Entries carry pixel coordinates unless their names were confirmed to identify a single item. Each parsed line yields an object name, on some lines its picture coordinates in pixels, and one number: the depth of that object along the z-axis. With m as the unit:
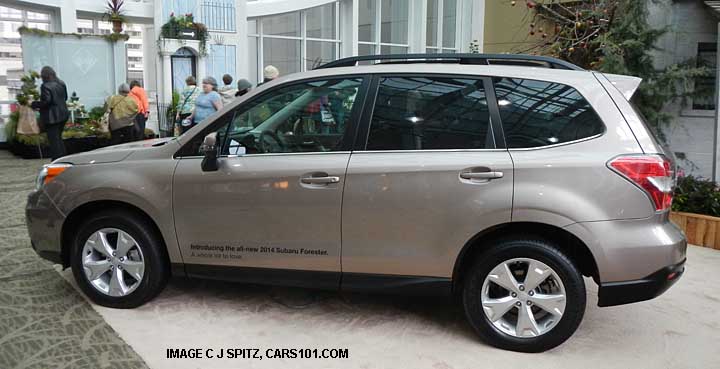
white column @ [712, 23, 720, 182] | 6.95
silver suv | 3.70
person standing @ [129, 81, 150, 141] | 11.27
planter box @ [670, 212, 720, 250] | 6.54
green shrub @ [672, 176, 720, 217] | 6.78
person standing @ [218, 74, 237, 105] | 10.88
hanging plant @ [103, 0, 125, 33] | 14.05
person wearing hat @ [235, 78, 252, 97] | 9.84
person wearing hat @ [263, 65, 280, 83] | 10.09
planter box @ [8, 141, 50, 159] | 12.53
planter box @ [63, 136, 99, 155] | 12.65
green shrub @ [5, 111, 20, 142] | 13.12
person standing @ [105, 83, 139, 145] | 10.87
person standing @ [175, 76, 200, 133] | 10.96
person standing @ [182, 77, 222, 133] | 9.88
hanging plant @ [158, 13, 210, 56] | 14.73
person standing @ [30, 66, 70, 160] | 10.23
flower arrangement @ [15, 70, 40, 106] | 12.42
